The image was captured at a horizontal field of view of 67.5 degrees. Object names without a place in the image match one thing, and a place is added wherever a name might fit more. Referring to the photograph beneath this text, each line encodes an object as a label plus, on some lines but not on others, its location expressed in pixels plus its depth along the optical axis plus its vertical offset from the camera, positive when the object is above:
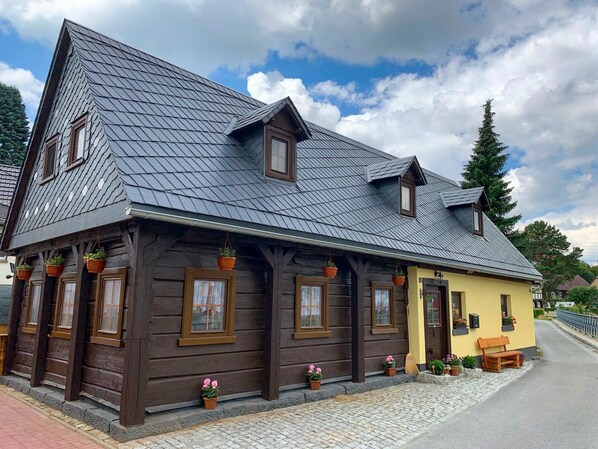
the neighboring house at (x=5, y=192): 15.23 +3.55
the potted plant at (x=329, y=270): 8.03 +0.58
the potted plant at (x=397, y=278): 9.82 +0.56
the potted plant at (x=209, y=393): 6.25 -1.29
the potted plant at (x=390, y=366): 9.46 -1.32
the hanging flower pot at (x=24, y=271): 9.13 +0.54
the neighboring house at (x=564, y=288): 67.15 +2.64
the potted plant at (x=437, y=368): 9.95 -1.39
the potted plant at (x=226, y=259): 6.35 +0.59
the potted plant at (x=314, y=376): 7.80 -1.28
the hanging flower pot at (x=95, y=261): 6.35 +0.53
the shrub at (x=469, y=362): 11.10 -1.40
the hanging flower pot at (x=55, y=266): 7.71 +0.55
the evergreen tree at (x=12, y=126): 32.68 +12.99
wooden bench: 11.94 -1.37
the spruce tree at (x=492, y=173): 23.22 +7.07
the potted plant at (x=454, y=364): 10.52 -1.38
